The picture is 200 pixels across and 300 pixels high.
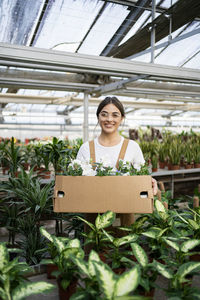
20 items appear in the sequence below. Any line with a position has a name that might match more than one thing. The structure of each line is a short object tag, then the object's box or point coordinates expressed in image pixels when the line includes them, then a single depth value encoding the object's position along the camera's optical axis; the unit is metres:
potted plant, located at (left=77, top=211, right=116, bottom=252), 1.24
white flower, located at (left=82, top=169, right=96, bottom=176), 1.26
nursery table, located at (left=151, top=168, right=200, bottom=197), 4.45
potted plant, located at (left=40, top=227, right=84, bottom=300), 0.98
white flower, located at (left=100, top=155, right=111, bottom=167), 1.31
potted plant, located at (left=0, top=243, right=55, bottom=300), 0.82
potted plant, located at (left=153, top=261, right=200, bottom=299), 0.88
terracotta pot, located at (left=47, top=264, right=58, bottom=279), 1.16
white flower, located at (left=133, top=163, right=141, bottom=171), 1.40
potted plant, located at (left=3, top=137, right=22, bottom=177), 3.26
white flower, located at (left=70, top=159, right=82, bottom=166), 1.31
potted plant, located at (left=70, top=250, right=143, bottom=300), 0.77
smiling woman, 1.59
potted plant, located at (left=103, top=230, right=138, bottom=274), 1.12
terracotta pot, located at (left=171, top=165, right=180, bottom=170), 4.59
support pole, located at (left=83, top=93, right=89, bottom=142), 4.84
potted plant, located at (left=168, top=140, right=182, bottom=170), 4.60
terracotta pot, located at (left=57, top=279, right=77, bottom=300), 0.98
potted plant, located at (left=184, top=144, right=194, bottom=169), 4.75
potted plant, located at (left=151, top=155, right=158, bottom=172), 4.43
